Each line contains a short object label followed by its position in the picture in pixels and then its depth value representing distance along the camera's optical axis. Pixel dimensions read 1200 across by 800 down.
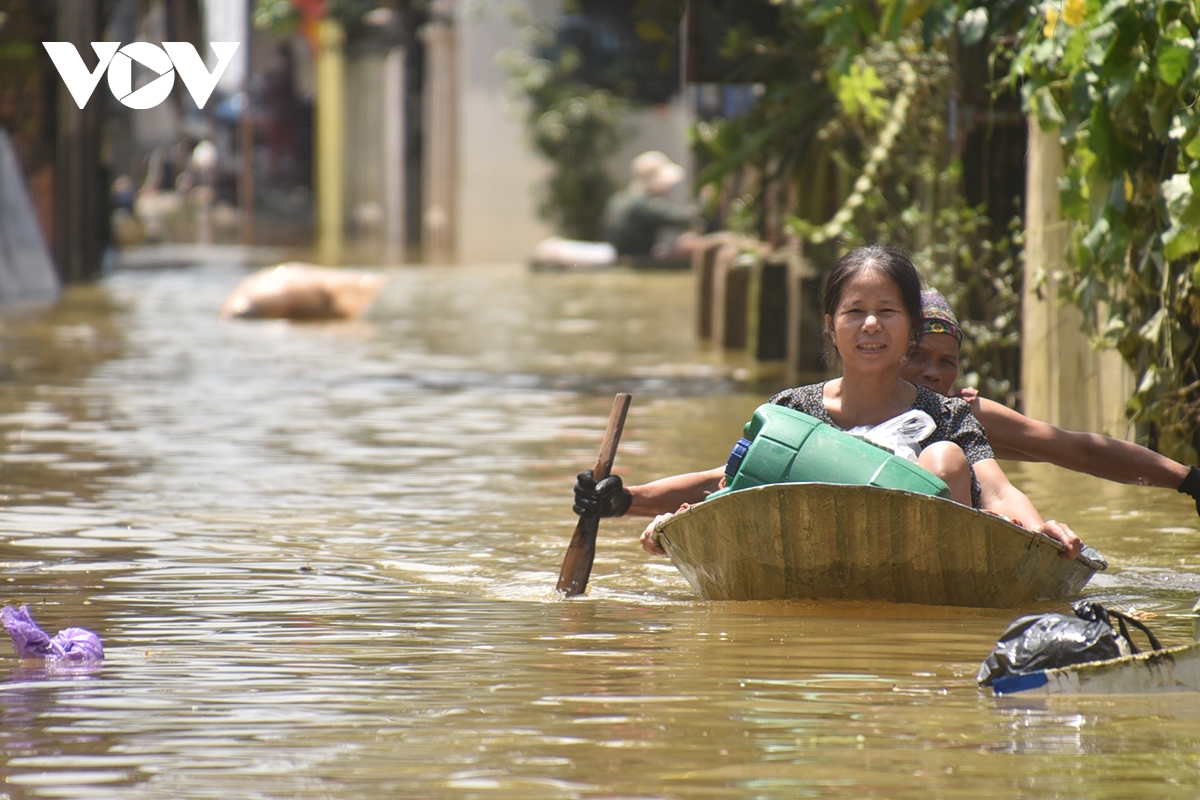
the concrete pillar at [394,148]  78.69
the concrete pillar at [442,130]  66.19
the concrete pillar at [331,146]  90.62
